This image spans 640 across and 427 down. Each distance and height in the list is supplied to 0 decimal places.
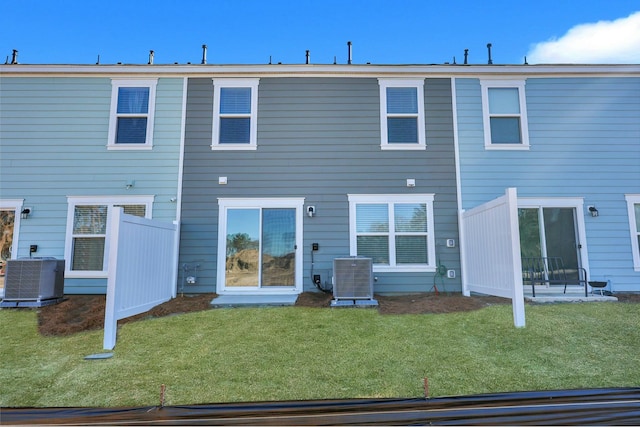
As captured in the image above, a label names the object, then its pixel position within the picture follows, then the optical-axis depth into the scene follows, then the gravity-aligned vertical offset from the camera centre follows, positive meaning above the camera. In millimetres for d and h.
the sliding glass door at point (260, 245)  7516 +129
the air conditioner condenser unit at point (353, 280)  6613 -536
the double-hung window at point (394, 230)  7578 +455
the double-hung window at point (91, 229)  7465 +467
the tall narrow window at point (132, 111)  7840 +3101
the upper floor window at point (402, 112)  7934 +3121
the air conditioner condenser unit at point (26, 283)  6543 -594
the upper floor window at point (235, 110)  7898 +3128
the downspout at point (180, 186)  7402 +1402
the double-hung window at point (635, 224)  7547 +593
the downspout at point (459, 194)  7410 +1246
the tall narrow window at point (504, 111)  7953 +3149
